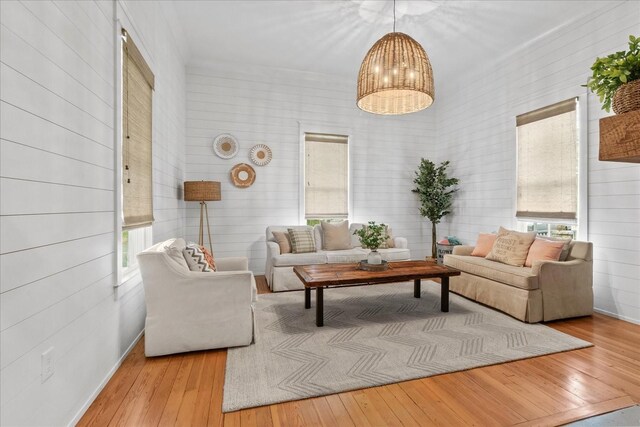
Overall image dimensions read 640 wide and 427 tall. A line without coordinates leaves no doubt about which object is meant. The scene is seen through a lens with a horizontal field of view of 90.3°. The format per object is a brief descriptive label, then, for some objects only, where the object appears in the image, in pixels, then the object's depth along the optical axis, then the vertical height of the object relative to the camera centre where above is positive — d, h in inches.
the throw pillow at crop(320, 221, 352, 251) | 193.5 -14.4
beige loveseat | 123.0 -30.1
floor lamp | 169.8 +11.5
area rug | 82.4 -43.2
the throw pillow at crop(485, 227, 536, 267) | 141.3 -16.0
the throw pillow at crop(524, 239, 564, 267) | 131.6 -16.1
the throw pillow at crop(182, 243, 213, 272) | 106.9 -16.0
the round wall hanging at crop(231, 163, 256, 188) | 201.3 +23.9
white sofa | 170.2 -24.9
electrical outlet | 57.1 -28.1
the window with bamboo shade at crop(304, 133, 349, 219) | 216.1 +25.4
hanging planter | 31.6 +14.6
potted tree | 223.1 +14.2
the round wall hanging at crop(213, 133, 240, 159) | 199.3 +42.2
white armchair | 95.0 -28.7
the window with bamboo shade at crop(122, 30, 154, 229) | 95.4 +24.9
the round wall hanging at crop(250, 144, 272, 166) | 204.7 +37.7
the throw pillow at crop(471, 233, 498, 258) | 162.6 -16.4
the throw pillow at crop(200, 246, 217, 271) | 116.1 -17.5
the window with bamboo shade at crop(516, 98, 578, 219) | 147.9 +25.5
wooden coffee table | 118.3 -24.5
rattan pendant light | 108.1 +49.9
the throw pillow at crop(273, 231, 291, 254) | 183.8 -16.5
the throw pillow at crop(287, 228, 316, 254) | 182.7 -16.7
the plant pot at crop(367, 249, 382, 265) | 137.3 -19.6
